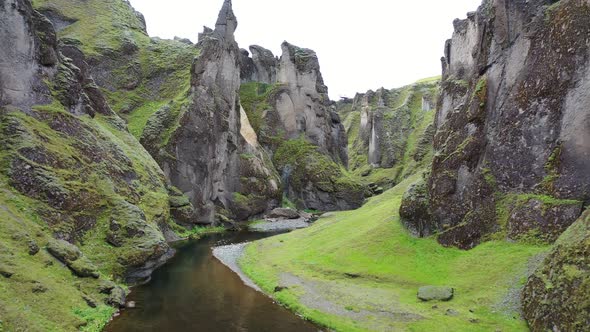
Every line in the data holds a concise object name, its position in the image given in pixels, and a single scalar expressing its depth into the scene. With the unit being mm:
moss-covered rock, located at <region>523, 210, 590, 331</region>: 22594
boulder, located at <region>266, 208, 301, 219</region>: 97812
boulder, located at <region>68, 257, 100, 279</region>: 33844
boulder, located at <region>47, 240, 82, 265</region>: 33781
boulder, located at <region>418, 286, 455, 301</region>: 33312
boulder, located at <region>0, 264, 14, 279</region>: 26906
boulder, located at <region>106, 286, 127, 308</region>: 33219
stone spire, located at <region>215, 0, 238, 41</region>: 98125
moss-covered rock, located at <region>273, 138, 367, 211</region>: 112438
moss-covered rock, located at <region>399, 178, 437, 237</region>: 44500
